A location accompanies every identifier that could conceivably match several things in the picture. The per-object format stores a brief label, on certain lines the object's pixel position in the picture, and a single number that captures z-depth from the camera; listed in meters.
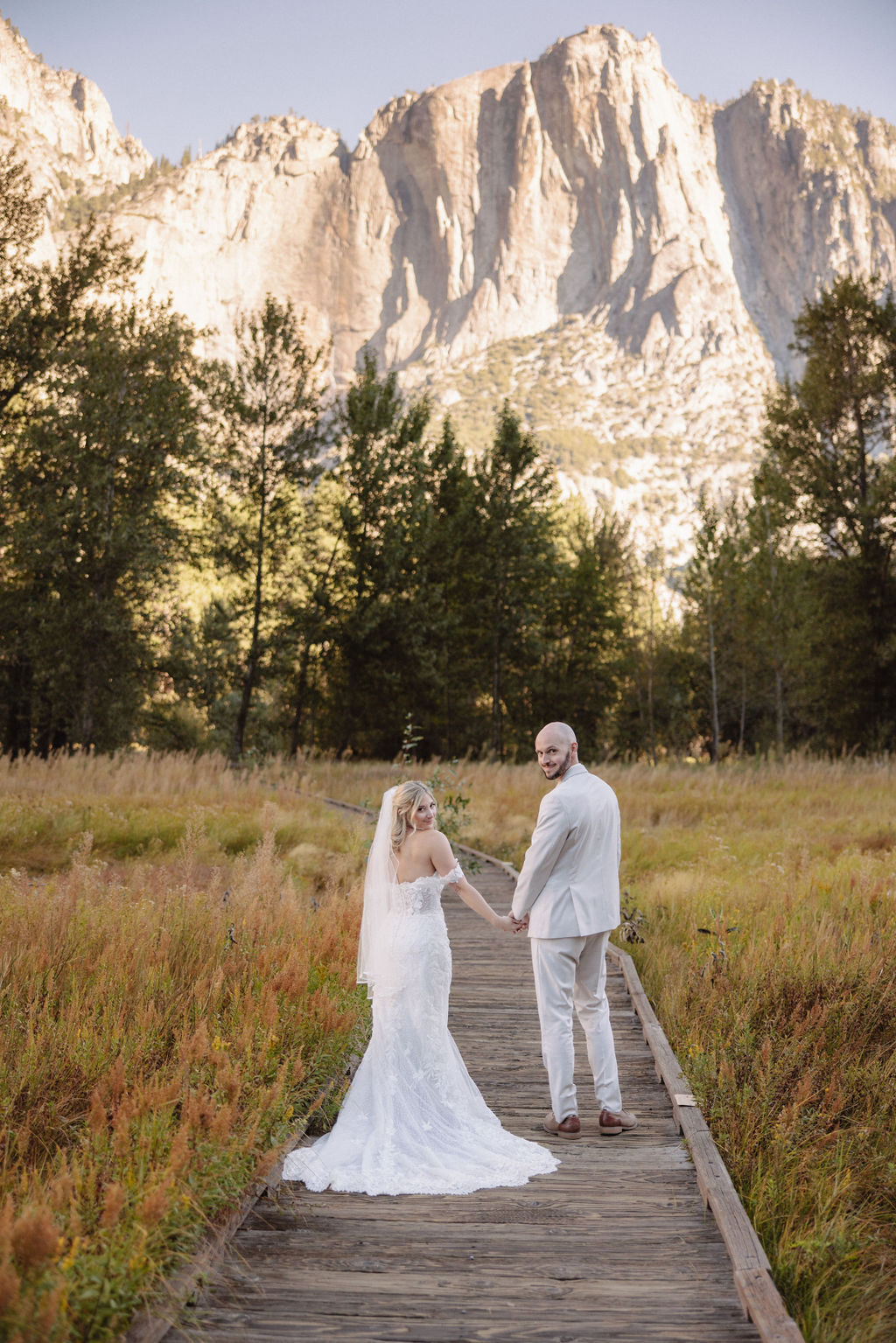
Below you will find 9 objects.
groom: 5.01
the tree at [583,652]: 41.03
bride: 4.46
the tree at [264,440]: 28.28
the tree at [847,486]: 27.89
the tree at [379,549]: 32.38
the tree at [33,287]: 23.56
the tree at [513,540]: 35.41
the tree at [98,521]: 25.16
